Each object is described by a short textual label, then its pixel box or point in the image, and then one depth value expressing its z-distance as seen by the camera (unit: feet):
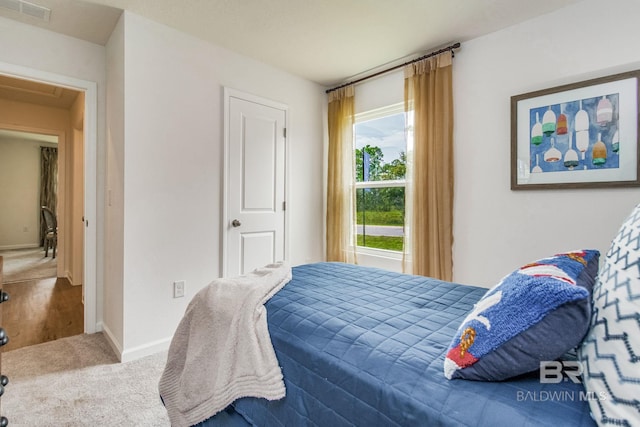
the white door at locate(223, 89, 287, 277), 9.87
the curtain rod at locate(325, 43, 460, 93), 9.12
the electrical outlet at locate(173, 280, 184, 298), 8.63
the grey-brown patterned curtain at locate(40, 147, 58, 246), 24.52
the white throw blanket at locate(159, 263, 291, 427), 3.83
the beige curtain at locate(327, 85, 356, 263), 11.98
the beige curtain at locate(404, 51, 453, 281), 9.20
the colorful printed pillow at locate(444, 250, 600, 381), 2.37
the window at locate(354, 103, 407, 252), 11.08
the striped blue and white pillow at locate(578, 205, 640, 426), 1.92
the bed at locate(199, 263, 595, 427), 2.36
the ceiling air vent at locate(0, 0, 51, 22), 7.18
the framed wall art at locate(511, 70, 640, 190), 6.66
